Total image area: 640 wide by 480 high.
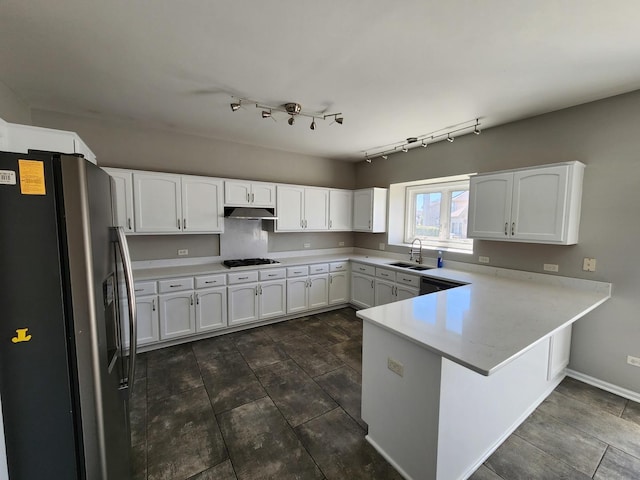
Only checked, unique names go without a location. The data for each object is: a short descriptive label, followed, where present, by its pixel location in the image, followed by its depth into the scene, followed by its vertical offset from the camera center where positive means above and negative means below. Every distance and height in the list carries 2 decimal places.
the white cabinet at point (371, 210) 4.55 +0.17
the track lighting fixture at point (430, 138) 3.17 +1.10
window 3.88 +0.09
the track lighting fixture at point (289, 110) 2.58 +1.12
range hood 3.64 +0.09
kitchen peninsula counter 1.45 -0.94
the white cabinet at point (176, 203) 3.17 +0.19
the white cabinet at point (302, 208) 4.16 +0.18
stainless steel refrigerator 0.94 -0.36
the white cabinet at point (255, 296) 3.59 -1.06
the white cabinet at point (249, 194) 3.71 +0.36
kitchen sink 3.86 -0.67
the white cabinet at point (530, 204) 2.48 +0.16
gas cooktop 3.79 -0.62
